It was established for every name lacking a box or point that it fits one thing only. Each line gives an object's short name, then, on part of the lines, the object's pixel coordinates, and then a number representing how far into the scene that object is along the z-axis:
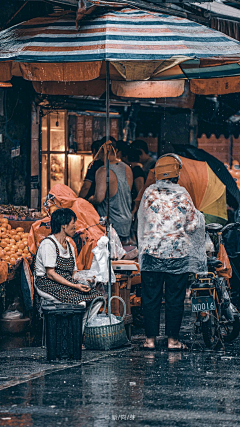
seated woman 13.03
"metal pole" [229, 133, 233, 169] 26.81
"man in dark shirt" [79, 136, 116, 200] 17.01
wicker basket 13.16
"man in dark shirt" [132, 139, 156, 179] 20.06
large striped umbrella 12.98
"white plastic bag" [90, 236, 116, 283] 13.92
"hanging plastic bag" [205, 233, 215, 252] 14.29
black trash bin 12.09
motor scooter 13.33
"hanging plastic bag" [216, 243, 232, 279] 14.89
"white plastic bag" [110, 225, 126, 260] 14.63
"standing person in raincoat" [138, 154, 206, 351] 13.21
